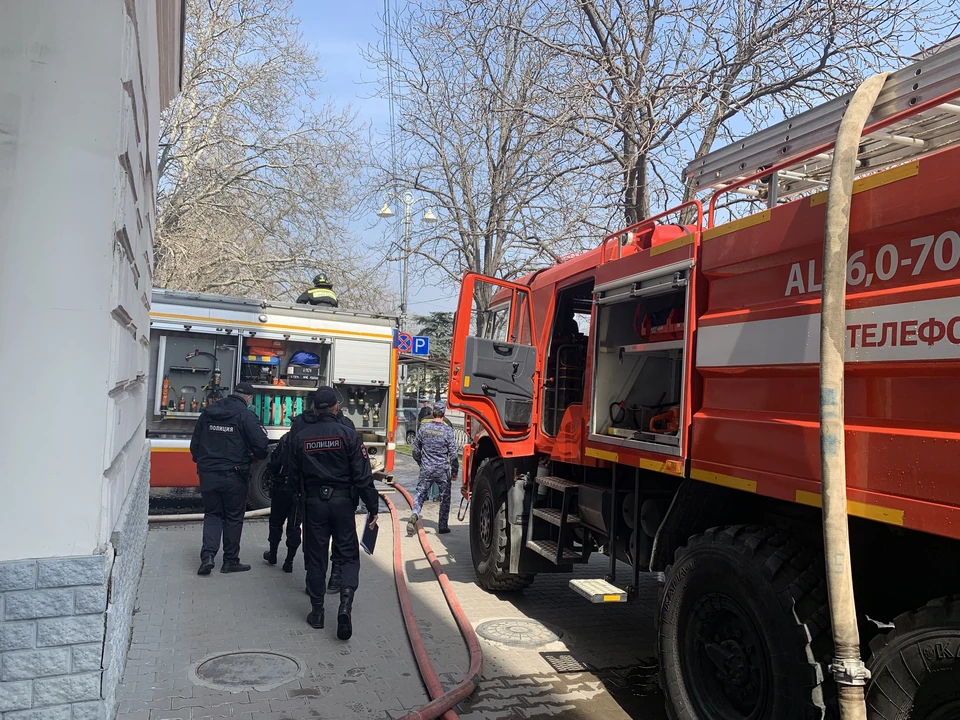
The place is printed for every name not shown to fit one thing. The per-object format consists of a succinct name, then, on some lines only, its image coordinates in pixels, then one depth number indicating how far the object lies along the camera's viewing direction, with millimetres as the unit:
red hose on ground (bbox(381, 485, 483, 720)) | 3854
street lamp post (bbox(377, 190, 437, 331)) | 14602
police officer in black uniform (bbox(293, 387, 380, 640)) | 5359
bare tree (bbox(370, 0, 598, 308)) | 10172
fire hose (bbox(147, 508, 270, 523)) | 8995
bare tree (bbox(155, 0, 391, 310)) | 15695
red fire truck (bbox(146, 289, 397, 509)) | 9953
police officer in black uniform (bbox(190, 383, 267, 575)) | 6816
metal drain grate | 4883
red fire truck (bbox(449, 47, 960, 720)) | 2527
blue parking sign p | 13656
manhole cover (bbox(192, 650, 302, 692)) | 4371
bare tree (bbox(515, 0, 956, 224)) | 8133
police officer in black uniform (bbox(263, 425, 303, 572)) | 6795
